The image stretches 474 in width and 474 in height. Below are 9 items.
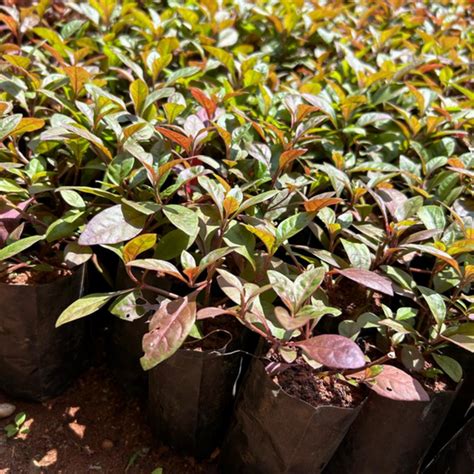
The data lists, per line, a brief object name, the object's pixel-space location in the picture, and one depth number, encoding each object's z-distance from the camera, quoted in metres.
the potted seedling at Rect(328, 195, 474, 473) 0.54
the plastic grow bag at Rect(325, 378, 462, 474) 0.55
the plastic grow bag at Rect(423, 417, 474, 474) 0.56
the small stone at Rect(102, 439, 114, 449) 0.63
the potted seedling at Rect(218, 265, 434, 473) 0.50
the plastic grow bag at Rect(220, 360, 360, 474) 0.52
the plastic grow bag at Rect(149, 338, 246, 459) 0.57
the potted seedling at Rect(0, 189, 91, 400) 0.58
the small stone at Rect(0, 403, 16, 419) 0.64
